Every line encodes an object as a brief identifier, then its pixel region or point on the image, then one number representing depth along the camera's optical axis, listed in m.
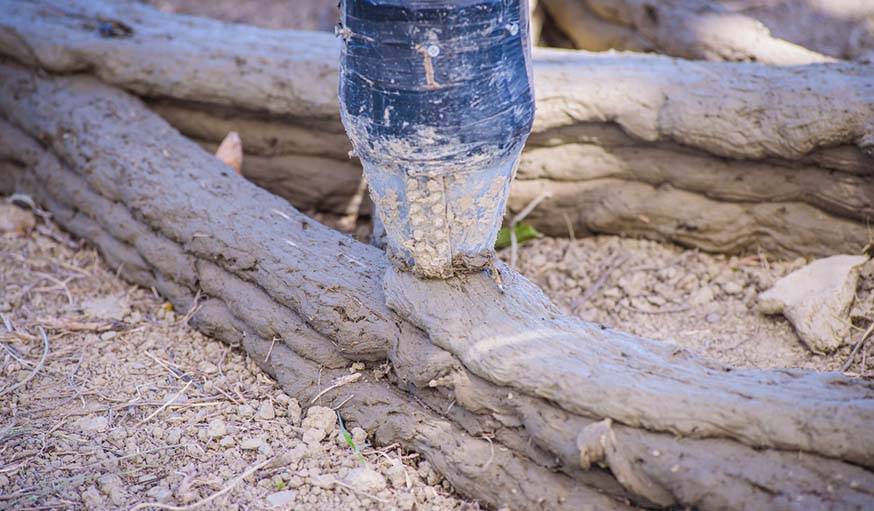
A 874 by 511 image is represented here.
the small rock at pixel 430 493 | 4.41
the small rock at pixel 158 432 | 4.80
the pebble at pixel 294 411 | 4.93
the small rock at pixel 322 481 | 4.40
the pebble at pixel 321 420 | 4.80
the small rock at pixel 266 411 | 4.96
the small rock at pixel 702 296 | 6.20
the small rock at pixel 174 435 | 4.76
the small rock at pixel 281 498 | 4.31
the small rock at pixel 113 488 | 4.31
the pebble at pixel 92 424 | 4.85
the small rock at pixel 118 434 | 4.78
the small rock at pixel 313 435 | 4.72
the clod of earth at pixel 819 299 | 5.46
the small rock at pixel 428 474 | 4.54
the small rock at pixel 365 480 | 4.39
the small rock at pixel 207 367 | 5.42
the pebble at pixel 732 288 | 6.22
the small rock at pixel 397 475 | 4.47
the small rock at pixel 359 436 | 4.76
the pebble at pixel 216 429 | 4.77
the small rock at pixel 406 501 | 4.30
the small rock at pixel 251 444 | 4.70
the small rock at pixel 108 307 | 6.00
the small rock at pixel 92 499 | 4.28
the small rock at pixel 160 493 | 4.33
